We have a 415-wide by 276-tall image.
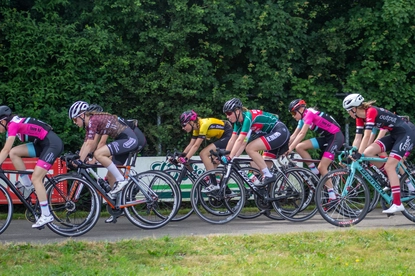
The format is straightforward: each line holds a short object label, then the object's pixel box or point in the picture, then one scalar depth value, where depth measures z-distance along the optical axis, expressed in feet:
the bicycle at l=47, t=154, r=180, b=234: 35.35
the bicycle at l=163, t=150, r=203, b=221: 42.14
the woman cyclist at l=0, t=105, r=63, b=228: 34.22
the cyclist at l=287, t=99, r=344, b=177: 42.04
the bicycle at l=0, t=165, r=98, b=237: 34.79
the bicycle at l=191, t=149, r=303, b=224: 39.06
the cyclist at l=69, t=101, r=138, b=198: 36.40
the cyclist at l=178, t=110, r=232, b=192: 41.98
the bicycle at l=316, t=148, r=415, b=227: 36.91
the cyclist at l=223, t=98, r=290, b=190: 40.02
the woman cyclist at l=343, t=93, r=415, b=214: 37.52
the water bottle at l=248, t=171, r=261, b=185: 40.73
